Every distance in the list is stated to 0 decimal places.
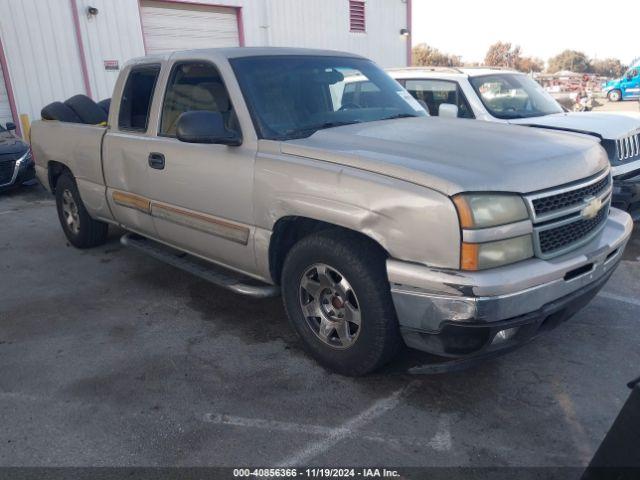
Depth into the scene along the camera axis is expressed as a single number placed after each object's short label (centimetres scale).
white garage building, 1071
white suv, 529
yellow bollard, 1095
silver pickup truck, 259
